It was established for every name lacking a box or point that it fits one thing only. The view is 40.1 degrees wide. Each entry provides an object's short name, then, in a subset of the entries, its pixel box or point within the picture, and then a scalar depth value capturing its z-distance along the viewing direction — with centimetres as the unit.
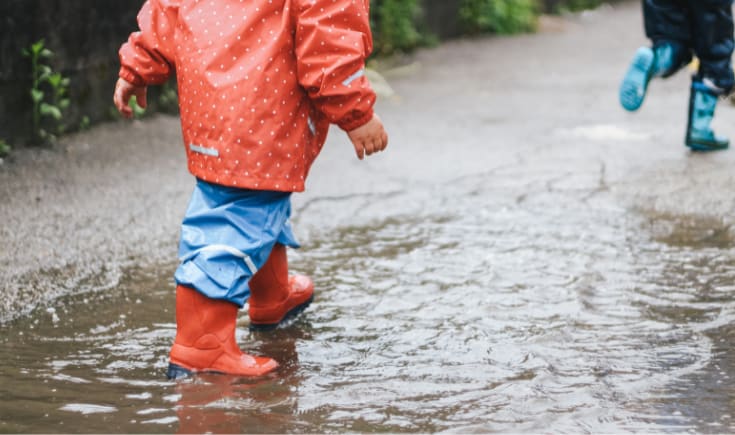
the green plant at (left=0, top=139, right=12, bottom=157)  441
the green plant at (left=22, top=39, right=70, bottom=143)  456
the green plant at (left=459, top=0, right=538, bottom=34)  925
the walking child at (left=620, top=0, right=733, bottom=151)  447
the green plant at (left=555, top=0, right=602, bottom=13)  1153
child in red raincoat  235
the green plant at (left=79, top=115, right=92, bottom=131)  505
